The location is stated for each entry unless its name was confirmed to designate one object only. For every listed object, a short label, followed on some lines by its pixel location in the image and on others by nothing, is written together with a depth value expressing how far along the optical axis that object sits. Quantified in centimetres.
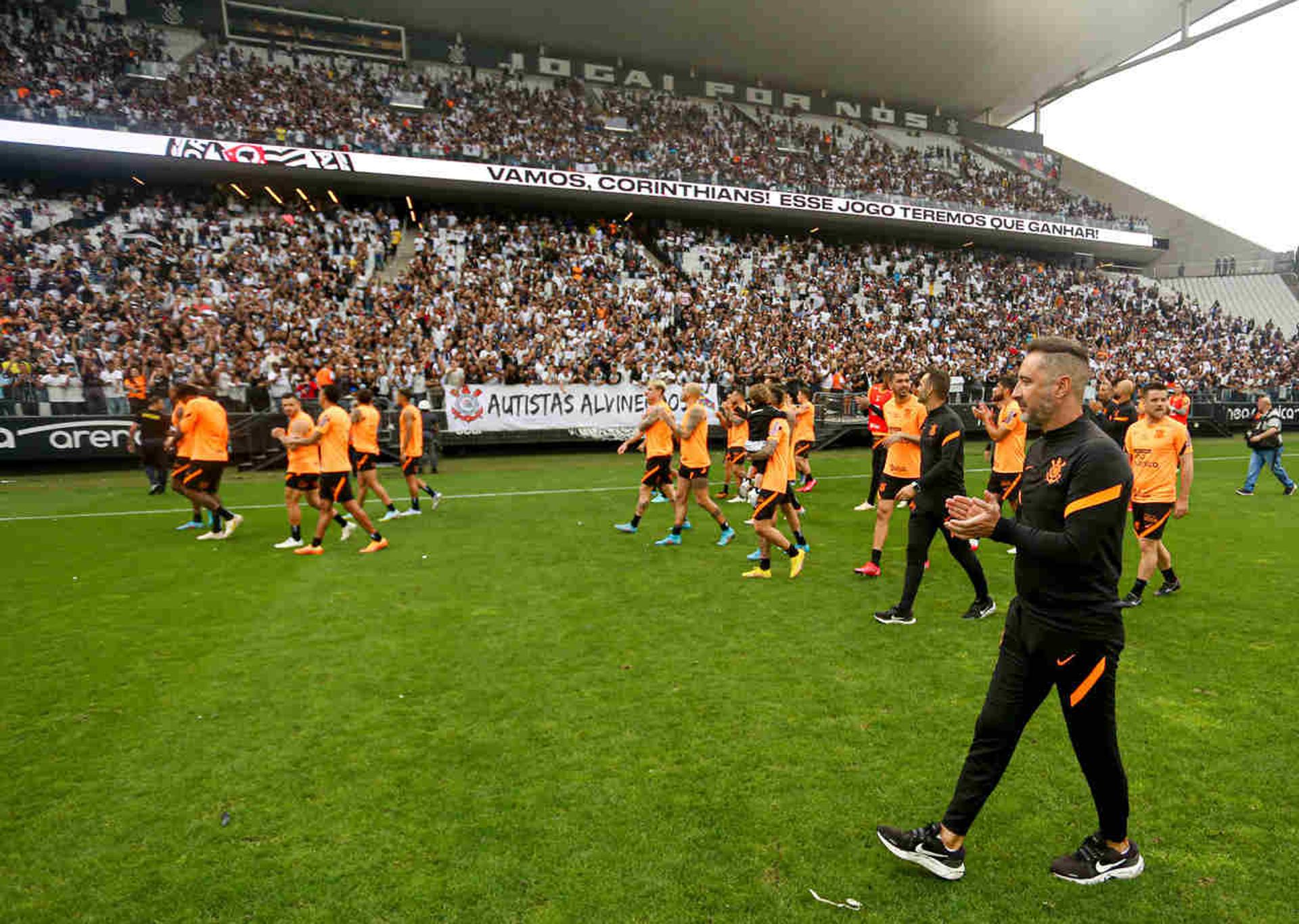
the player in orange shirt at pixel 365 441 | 1022
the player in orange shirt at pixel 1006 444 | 818
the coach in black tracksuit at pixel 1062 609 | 276
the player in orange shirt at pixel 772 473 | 735
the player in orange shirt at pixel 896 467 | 770
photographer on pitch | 1284
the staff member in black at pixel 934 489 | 610
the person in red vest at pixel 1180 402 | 1241
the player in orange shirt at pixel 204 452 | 969
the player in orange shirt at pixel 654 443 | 961
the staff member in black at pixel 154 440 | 1333
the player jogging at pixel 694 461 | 906
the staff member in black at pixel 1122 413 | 1041
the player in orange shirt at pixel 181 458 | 980
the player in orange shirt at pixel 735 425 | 1143
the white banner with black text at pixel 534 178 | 2198
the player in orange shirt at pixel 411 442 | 1126
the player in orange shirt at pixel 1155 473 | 668
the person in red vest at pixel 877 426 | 1148
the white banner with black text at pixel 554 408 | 1880
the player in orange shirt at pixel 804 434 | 1149
